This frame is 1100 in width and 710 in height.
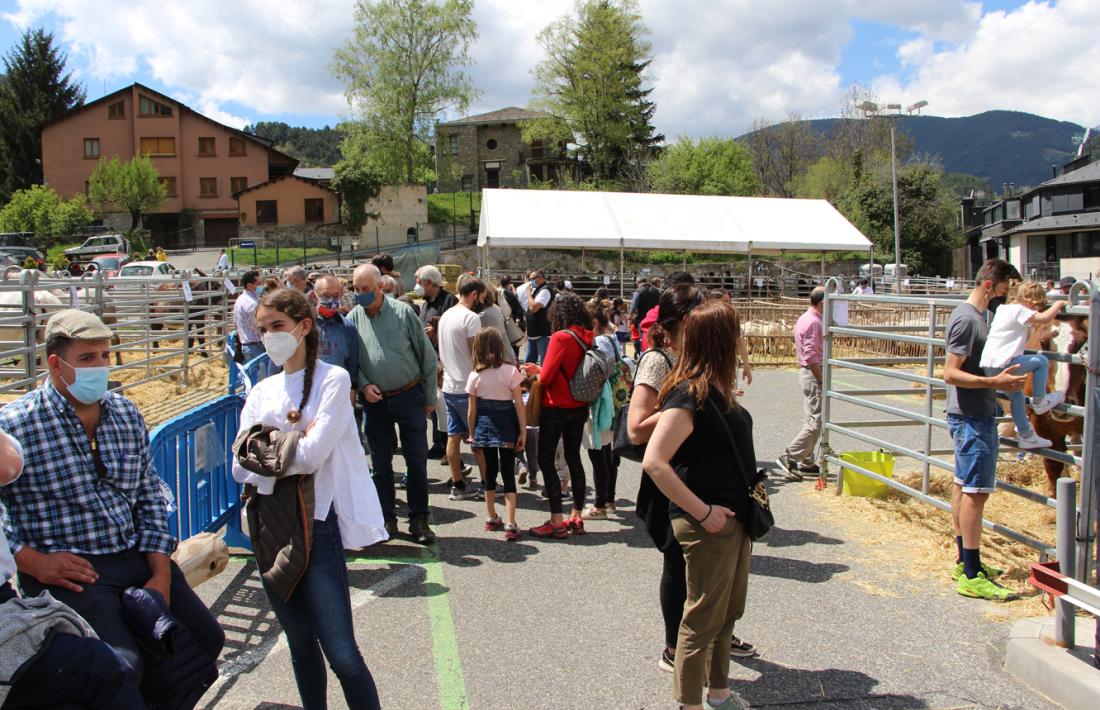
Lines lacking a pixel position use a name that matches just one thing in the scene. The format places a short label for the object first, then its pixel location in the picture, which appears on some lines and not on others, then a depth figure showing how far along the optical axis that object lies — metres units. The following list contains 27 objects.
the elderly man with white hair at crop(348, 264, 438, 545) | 5.91
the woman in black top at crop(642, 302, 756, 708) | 3.34
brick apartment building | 60.59
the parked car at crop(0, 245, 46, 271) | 35.75
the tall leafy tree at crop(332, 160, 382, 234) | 55.28
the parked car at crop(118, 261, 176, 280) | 25.11
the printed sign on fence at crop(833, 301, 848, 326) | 7.99
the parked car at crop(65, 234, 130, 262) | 41.69
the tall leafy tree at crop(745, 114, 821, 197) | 65.88
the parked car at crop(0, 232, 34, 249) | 46.47
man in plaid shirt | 2.87
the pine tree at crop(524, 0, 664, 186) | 59.97
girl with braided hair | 3.11
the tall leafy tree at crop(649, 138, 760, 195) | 55.47
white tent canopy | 23.83
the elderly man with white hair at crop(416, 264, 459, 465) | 8.04
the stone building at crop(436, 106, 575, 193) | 74.19
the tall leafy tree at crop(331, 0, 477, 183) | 58.25
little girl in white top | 4.84
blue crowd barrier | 4.60
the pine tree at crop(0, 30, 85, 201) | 64.88
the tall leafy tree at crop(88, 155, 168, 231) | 53.38
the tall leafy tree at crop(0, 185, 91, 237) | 50.78
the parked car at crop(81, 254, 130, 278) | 28.35
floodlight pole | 30.92
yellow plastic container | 7.46
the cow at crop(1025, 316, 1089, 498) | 5.83
